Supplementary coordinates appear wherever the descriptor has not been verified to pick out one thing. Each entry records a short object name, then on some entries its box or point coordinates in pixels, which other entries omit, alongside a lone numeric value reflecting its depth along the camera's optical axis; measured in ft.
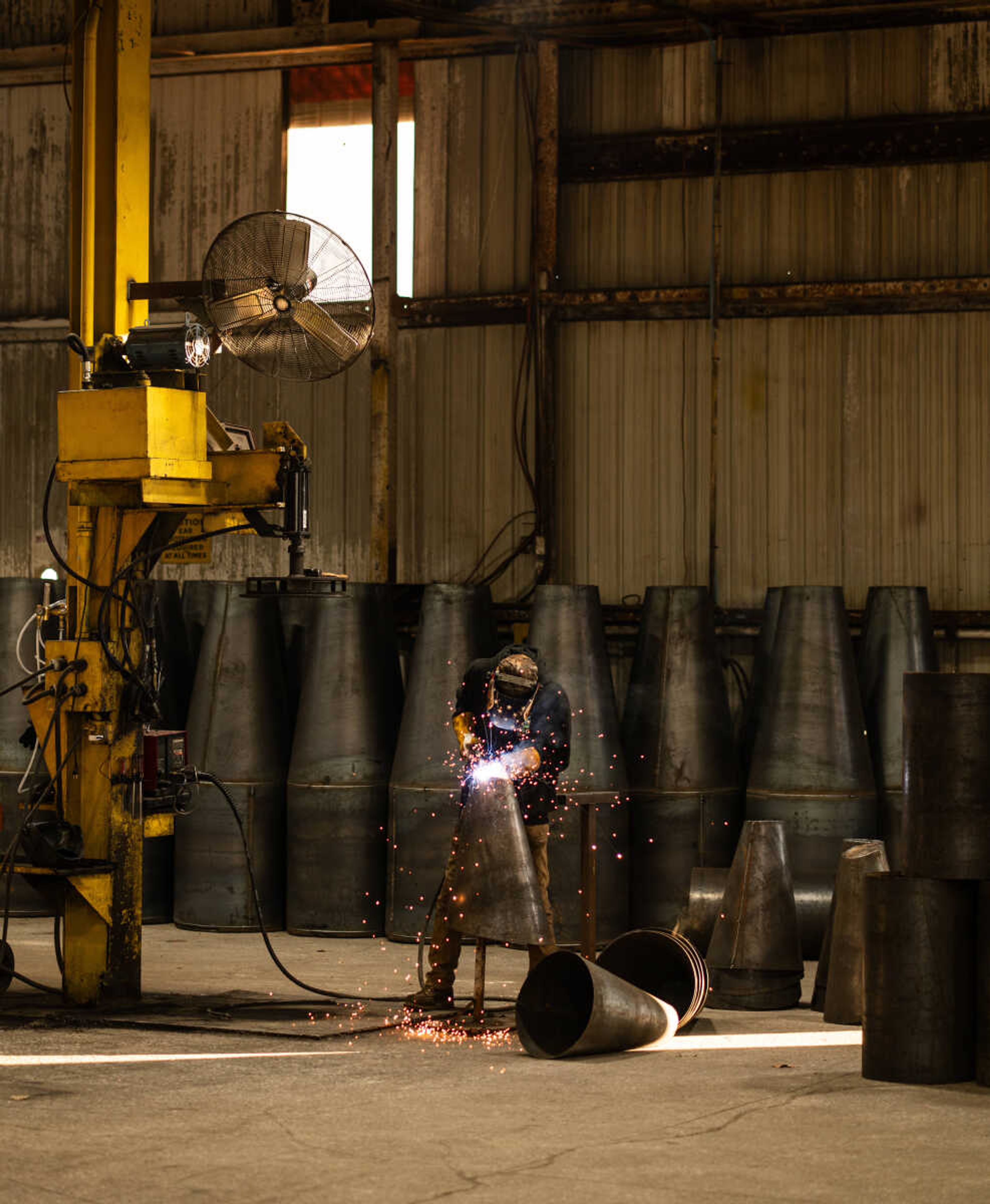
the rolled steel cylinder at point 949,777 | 40.93
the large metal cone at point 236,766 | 67.67
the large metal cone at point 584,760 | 64.28
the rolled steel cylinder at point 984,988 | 39.86
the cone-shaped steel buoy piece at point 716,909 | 56.90
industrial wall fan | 46.73
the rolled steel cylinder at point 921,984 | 40.40
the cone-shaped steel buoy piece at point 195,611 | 74.08
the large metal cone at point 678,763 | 66.03
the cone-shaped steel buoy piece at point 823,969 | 52.70
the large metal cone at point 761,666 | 69.10
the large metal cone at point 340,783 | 67.51
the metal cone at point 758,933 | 52.60
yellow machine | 47.03
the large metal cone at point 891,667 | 65.87
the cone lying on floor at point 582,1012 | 42.91
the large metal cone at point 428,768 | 65.36
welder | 50.62
